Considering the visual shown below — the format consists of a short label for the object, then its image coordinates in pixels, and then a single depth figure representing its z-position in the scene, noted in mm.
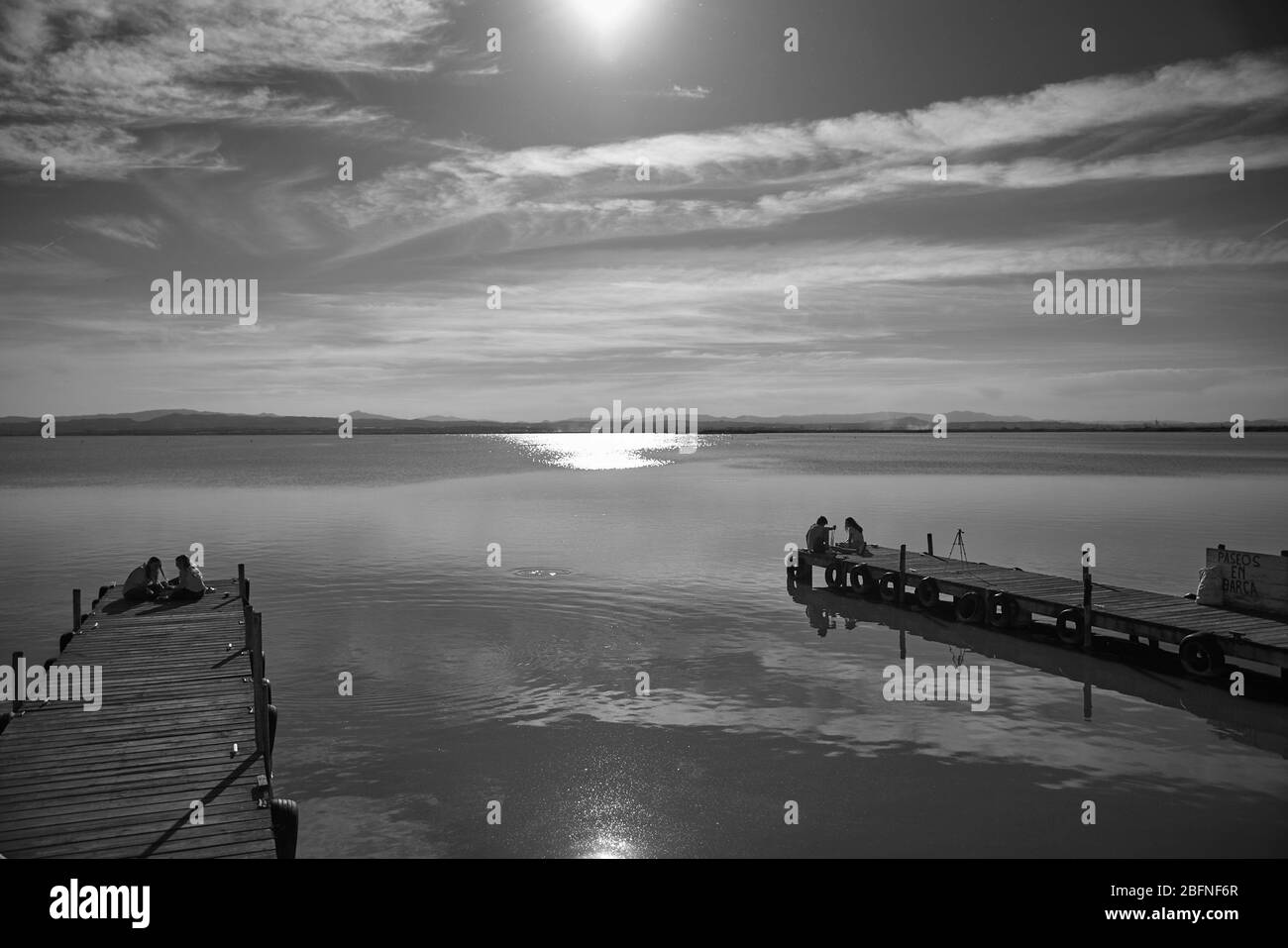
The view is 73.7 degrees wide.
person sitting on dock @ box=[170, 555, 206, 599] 22594
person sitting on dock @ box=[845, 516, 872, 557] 33438
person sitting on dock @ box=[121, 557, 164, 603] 22406
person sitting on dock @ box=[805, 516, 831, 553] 33312
